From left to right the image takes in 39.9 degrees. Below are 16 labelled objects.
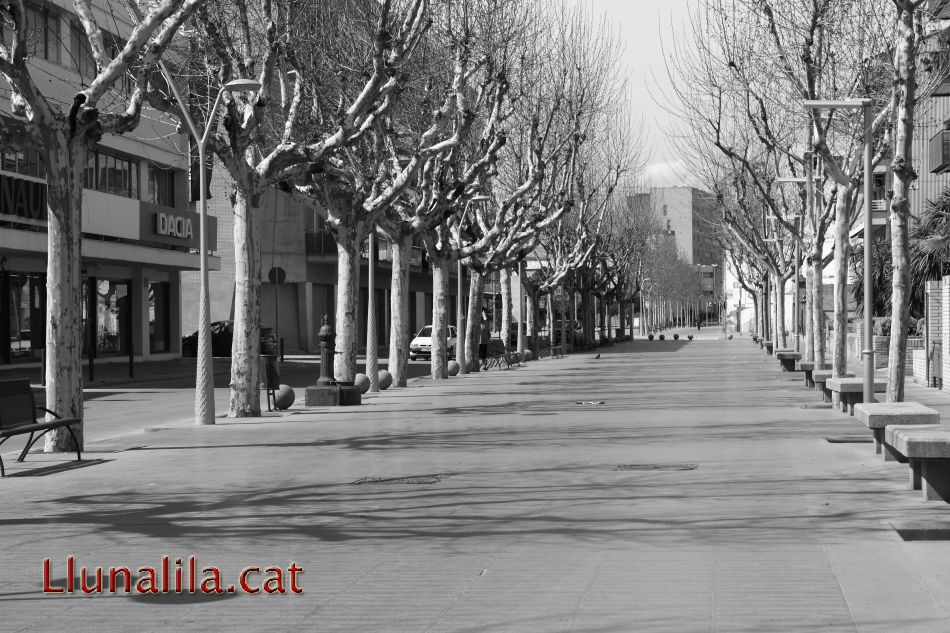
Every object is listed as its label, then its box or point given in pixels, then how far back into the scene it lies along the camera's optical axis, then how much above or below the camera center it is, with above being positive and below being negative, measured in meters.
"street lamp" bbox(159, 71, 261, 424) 20.08 -0.51
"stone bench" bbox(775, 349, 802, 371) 37.79 -1.30
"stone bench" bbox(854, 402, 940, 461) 12.63 -1.00
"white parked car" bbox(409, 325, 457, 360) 58.38 -1.14
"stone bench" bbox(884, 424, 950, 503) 10.19 -1.11
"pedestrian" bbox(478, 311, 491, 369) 44.59 -1.11
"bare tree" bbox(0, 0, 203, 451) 15.07 +2.12
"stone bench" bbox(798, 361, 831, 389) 29.38 -1.26
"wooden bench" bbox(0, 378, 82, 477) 14.20 -0.95
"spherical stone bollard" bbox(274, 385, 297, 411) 23.62 -1.38
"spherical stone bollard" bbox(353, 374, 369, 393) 27.35 -1.28
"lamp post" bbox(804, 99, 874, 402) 18.73 +1.63
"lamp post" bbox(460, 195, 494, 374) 40.78 -0.70
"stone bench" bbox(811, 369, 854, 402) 24.27 -1.25
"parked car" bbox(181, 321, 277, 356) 52.78 -0.71
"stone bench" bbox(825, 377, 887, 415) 20.50 -1.20
